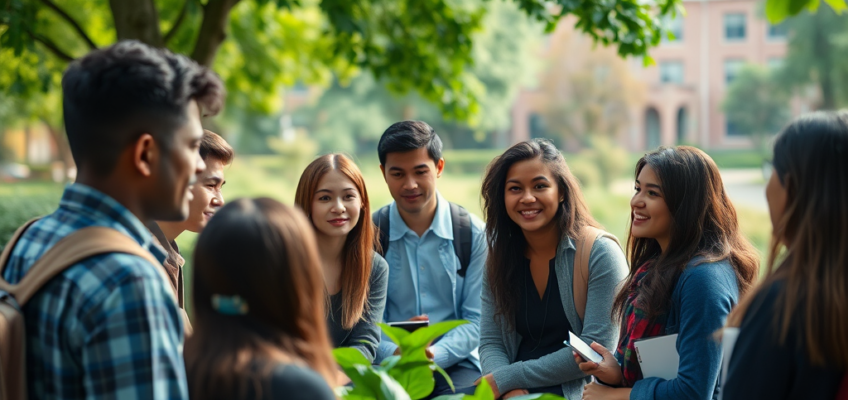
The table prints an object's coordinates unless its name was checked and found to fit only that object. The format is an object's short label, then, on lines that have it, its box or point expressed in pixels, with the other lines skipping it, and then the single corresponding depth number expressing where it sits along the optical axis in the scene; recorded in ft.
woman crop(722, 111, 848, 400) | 5.79
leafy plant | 5.73
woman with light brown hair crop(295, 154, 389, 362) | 12.31
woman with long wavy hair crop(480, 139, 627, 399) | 11.39
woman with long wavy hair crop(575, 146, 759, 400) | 8.98
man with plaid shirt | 5.02
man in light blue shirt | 13.67
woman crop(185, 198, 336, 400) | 5.35
